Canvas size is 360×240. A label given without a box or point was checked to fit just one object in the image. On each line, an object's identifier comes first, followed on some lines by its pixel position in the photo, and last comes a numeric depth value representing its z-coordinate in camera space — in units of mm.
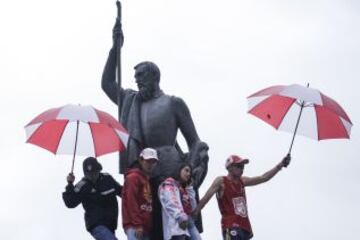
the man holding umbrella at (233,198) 16266
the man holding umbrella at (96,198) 16219
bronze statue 17312
